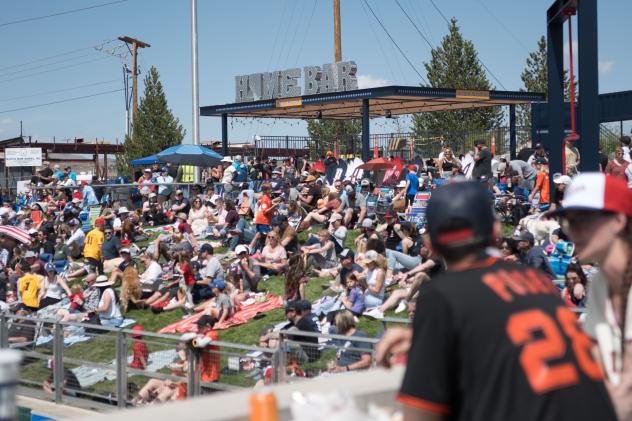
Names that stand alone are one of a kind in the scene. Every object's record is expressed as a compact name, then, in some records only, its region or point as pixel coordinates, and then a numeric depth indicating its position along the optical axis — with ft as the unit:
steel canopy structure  82.64
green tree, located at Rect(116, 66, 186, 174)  150.30
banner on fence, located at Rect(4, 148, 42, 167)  159.33
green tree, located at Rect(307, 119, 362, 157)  110.40
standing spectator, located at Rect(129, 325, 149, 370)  33.47
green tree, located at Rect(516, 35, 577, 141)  144.15
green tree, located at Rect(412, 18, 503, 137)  137.59
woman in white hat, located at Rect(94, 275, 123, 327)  47.32
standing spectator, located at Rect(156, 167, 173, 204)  80.64
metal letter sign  95.09
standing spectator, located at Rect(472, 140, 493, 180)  53.57
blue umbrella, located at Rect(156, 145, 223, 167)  79.66
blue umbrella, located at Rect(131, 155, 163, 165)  103.77
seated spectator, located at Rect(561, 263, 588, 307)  32.60
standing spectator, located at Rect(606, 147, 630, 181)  44.78
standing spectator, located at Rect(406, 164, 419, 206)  59.36
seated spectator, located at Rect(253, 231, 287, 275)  51.31
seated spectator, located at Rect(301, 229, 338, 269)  50.65
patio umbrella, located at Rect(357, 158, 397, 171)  68.86
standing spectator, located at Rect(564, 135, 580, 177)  49.41
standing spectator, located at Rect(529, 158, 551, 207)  50.96
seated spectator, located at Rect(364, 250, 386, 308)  40.88
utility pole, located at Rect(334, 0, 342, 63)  105.60
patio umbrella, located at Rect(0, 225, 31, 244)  67.10
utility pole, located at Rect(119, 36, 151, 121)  159.36
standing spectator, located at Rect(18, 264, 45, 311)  53.88
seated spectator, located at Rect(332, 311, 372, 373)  27.17
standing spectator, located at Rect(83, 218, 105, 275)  62.95
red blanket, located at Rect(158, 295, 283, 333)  43.78
